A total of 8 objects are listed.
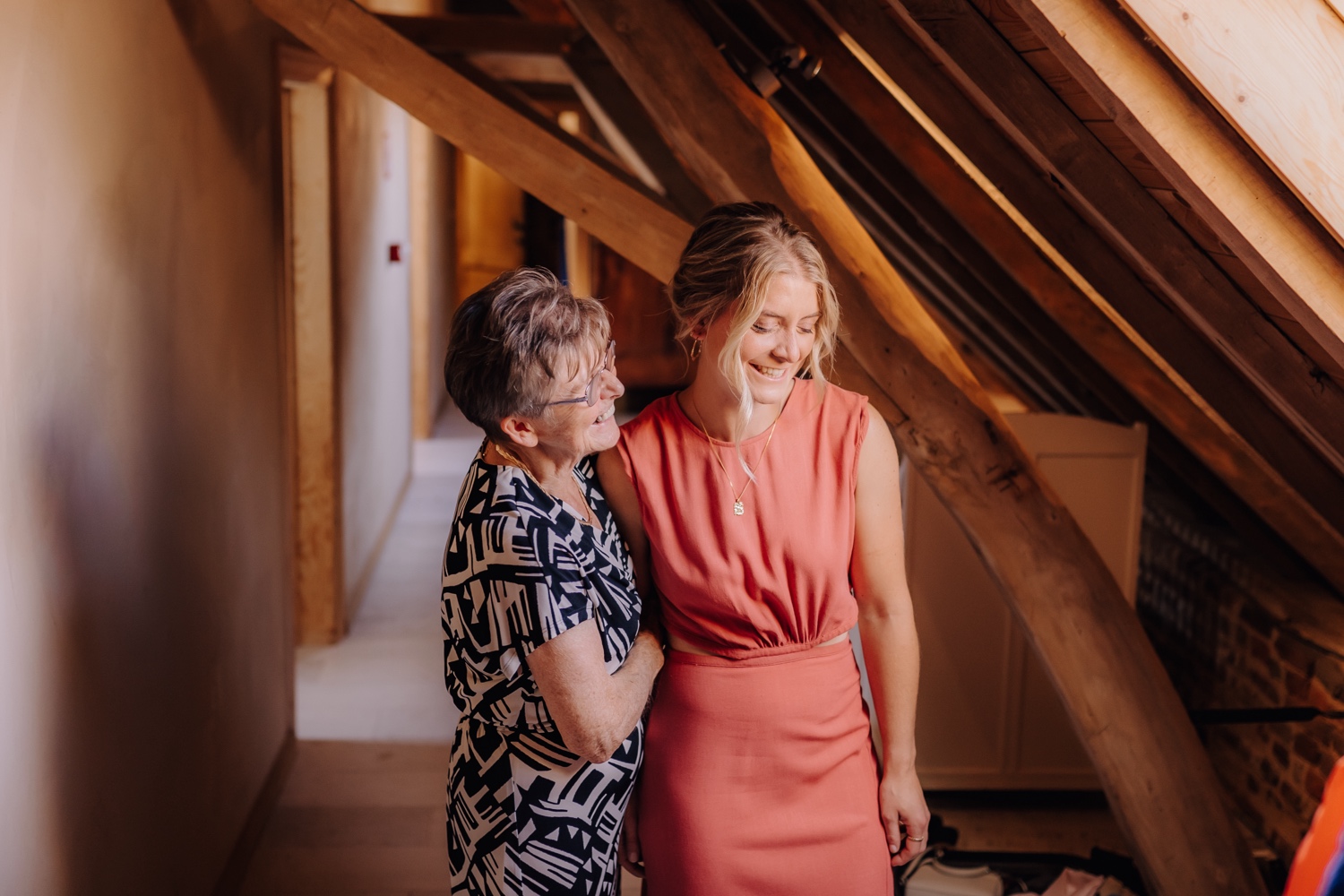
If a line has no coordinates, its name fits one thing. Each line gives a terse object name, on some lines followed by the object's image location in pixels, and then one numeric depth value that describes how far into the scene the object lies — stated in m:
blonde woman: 1.71
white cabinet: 3.37
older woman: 1.51
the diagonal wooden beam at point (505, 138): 2.41
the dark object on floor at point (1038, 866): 2.66
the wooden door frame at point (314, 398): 4.26
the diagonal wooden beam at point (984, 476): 2.38
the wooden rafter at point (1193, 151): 1.52
